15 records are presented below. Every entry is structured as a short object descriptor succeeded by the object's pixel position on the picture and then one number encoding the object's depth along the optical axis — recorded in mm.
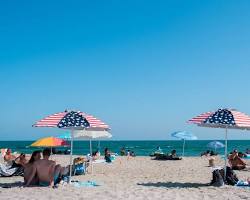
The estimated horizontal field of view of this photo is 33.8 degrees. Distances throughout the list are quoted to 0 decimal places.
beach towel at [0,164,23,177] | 14602
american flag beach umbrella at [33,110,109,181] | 11312
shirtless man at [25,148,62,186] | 11234
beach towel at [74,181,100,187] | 11741
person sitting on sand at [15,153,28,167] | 15216
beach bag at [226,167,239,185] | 12289
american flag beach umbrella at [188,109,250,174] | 11586
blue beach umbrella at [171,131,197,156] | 25653
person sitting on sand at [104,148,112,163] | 23438
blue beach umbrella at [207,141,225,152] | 30014
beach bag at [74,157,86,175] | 15358
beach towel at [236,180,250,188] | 12199
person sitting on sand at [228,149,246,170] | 19344
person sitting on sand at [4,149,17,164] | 20166
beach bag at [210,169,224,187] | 12078
